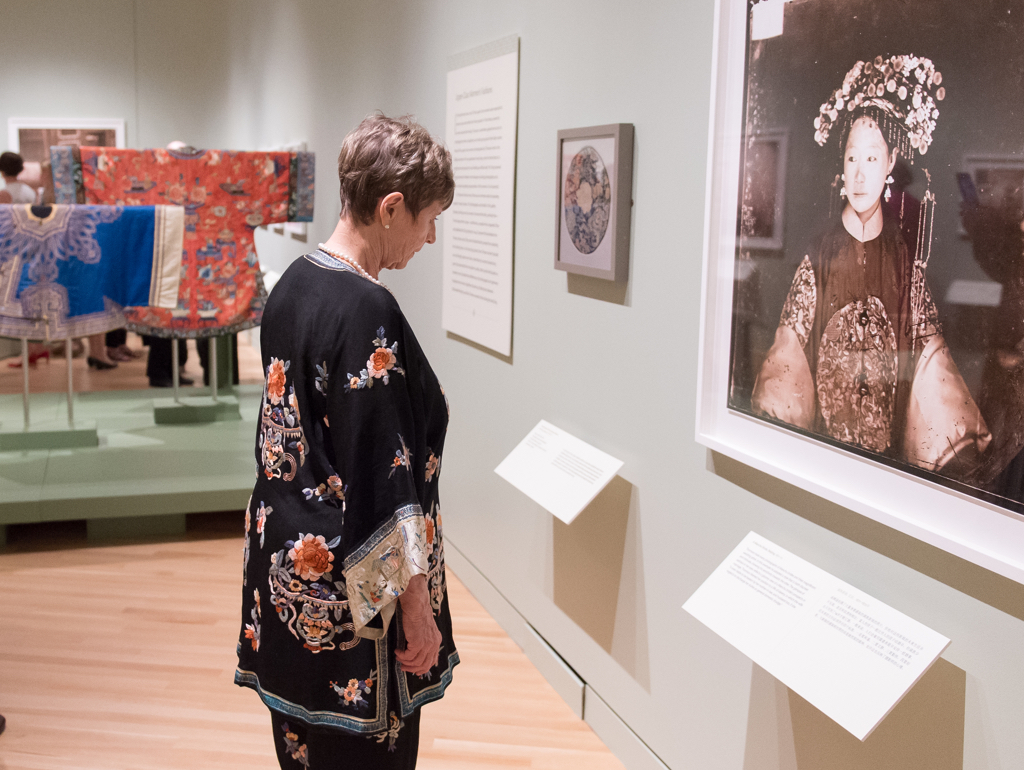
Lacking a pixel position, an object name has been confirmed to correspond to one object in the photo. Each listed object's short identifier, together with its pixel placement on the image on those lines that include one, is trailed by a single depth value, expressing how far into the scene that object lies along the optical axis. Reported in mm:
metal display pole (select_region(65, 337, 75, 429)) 4884
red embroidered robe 5066
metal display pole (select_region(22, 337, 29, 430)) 4746
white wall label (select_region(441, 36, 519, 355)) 3322
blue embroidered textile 4500
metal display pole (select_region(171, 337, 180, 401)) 5344
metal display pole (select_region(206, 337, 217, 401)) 5637
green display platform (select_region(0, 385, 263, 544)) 4445
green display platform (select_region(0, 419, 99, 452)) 4906
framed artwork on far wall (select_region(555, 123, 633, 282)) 2545
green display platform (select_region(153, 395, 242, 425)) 5633
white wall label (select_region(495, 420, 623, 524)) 2651
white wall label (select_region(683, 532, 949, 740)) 1595
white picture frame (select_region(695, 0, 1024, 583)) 1496
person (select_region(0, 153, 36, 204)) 7438
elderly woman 1496
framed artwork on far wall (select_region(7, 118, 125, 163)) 10445
